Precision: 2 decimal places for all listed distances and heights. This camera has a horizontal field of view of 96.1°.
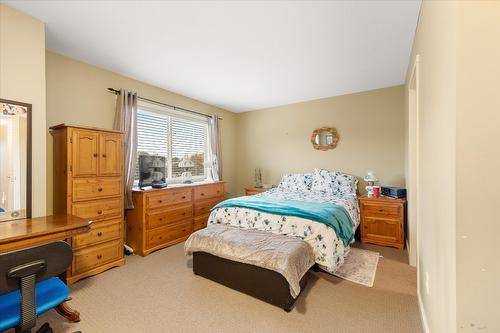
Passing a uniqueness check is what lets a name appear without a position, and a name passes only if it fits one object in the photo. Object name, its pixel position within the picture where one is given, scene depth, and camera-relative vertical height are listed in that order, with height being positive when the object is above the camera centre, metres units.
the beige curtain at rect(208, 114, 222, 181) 4.62 +0.42
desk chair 1.14 -0.59
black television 3.26 -0.05
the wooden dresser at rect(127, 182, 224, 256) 3.08 -0.72
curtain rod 3.08 +1.07
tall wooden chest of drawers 2.33 -0.23
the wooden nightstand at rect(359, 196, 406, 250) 3.15 -0.81
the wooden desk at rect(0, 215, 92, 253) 1.56 -0.46
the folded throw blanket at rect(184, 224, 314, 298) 1.90 -0.79
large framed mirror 1.91 +0.08
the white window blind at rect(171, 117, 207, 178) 4.09 +0.47
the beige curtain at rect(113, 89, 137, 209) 3.09 +0.58
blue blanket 2.37 -0.50
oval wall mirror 4.26 +0.54
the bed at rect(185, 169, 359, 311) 2.04 -0.73
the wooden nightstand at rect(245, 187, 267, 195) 4.60 -0.49
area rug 2.40 -1.20
